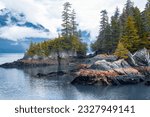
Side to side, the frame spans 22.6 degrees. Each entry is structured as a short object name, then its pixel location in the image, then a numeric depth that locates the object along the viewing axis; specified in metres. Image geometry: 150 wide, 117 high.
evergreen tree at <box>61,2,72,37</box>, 126.81
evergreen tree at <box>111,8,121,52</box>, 103.39
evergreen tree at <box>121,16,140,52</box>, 87.38
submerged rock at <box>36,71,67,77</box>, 89.21
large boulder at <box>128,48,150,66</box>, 80.38
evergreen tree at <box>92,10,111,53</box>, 107.50
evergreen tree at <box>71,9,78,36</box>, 131.77
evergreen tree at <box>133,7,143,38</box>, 91.31
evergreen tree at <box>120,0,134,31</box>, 103.50
